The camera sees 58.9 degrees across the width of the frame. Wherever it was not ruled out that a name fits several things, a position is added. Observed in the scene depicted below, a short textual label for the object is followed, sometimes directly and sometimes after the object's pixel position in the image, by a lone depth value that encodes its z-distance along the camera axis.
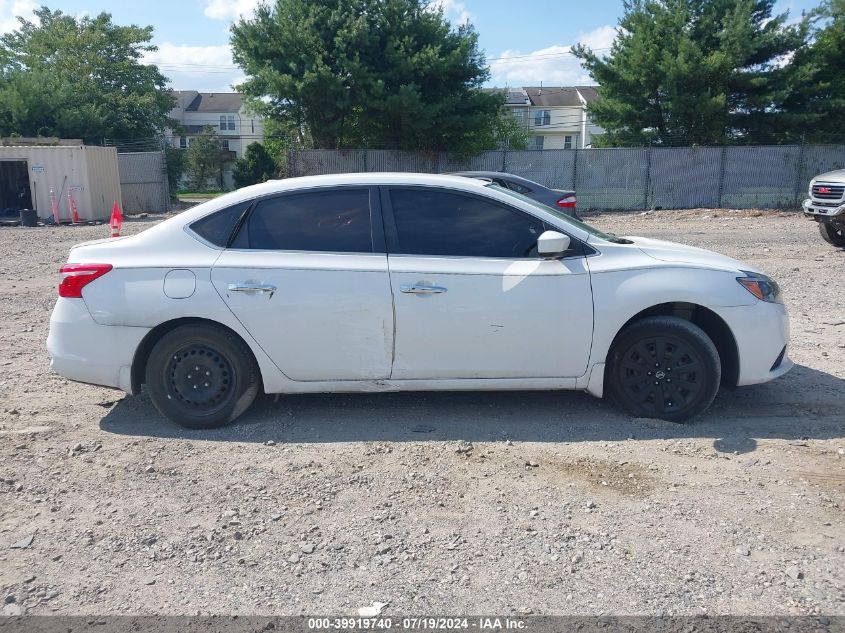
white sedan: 4.96
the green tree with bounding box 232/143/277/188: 33.38
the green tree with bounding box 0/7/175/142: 41.47
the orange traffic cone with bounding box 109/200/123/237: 11.28
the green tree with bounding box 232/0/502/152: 26.08
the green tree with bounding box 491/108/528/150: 37.73
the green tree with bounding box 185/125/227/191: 53.88
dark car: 13.06
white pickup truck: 13.59
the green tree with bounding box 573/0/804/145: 25.41
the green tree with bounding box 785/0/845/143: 26.30
